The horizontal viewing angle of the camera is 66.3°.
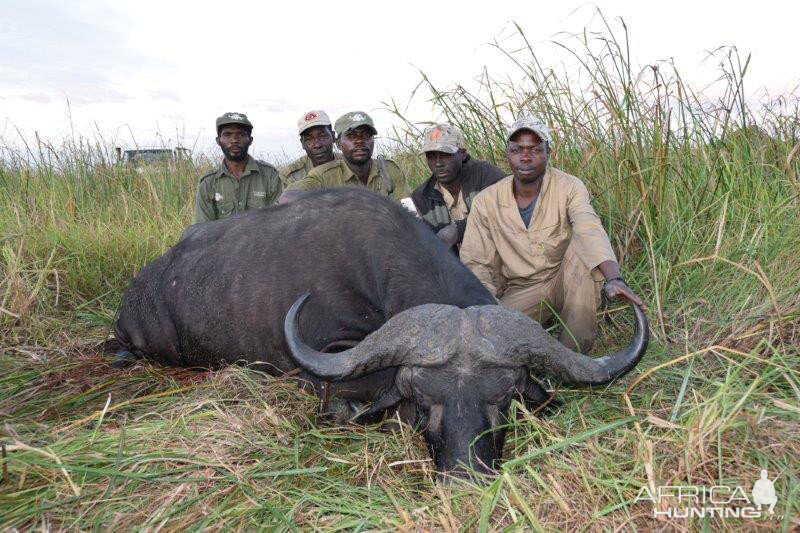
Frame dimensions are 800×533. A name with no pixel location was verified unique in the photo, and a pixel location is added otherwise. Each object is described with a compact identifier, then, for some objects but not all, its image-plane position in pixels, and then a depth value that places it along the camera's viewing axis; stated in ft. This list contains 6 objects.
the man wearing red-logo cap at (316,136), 22.44
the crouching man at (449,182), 17.71
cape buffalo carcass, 8.68
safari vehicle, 32.60
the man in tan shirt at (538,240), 13.34
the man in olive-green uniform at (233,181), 21.65
